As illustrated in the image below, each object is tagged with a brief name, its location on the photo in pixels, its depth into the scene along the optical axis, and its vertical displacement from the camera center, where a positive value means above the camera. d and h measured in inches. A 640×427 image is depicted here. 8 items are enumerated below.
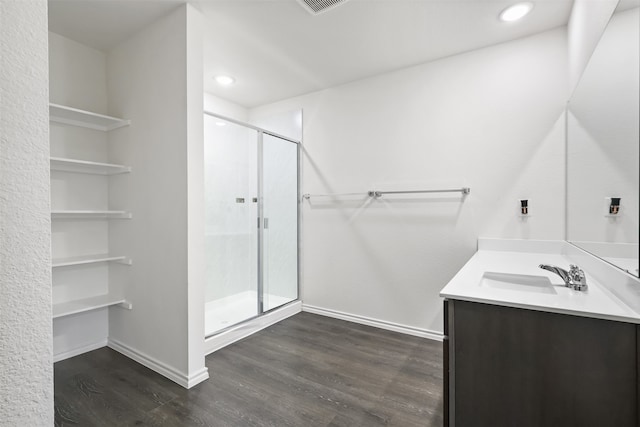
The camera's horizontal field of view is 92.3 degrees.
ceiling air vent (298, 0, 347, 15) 75.8 +51.3
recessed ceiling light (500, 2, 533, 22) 77.6 +51.2
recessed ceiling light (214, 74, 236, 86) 119.8 +51.5
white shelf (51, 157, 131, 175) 82.4 +12.6
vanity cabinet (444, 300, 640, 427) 39.7 -22.8
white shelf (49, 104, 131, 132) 83.3 +27.0
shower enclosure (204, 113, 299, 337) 106.6 -4.7
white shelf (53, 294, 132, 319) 83.0 -27.4
